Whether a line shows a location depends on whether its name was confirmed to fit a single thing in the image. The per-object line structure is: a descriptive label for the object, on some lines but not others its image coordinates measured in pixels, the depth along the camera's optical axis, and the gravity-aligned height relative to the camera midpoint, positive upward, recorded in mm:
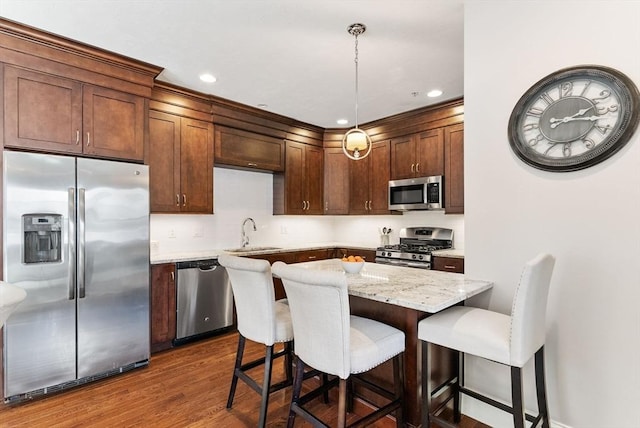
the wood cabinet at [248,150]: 3979 +831
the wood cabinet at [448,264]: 3608 -547
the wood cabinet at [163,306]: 3217 -883
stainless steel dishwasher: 3389 -891
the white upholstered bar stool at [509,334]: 1510 -588
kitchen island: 1748 -452
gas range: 3922 -418
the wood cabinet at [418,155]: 4098 +771
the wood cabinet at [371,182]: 4673 +471
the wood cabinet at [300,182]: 4707 +484
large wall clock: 1665 +515
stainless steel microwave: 4055 +264
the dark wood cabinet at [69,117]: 2408 +790
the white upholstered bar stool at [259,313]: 1953 -605
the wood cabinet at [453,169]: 3898 +529
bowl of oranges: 2383 -358
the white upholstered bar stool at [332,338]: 1573 -643
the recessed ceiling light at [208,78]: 3184 +1339
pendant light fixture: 2562 +567
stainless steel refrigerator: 2361 -399
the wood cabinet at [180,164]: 3406 +559
